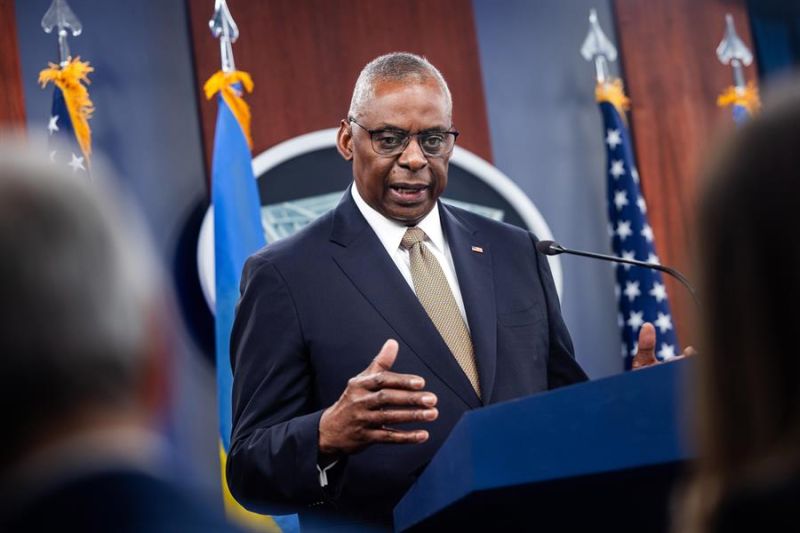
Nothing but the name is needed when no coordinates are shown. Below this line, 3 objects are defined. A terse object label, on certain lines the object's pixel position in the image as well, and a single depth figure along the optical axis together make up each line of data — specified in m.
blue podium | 3.08
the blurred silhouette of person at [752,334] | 1.94
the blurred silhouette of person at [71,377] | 1.77
